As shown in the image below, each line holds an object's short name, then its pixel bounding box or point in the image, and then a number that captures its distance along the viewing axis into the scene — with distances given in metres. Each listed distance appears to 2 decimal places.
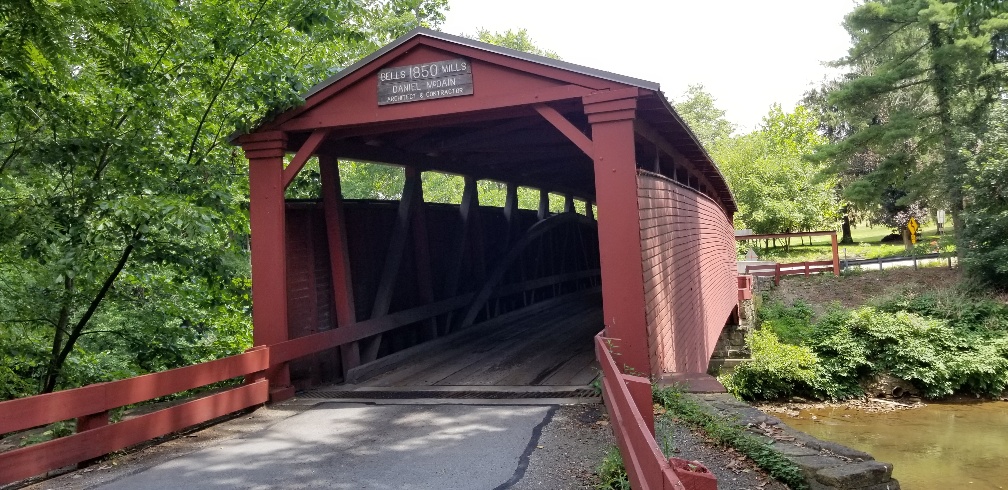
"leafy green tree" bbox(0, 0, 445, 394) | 6.20
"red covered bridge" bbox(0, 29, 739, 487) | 6.36
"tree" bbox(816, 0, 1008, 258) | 22.45
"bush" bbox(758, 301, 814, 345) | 21.44
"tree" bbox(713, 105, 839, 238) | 40.88
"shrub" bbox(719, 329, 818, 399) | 18.62
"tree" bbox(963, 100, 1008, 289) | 21.23
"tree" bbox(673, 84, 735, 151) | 63.41
